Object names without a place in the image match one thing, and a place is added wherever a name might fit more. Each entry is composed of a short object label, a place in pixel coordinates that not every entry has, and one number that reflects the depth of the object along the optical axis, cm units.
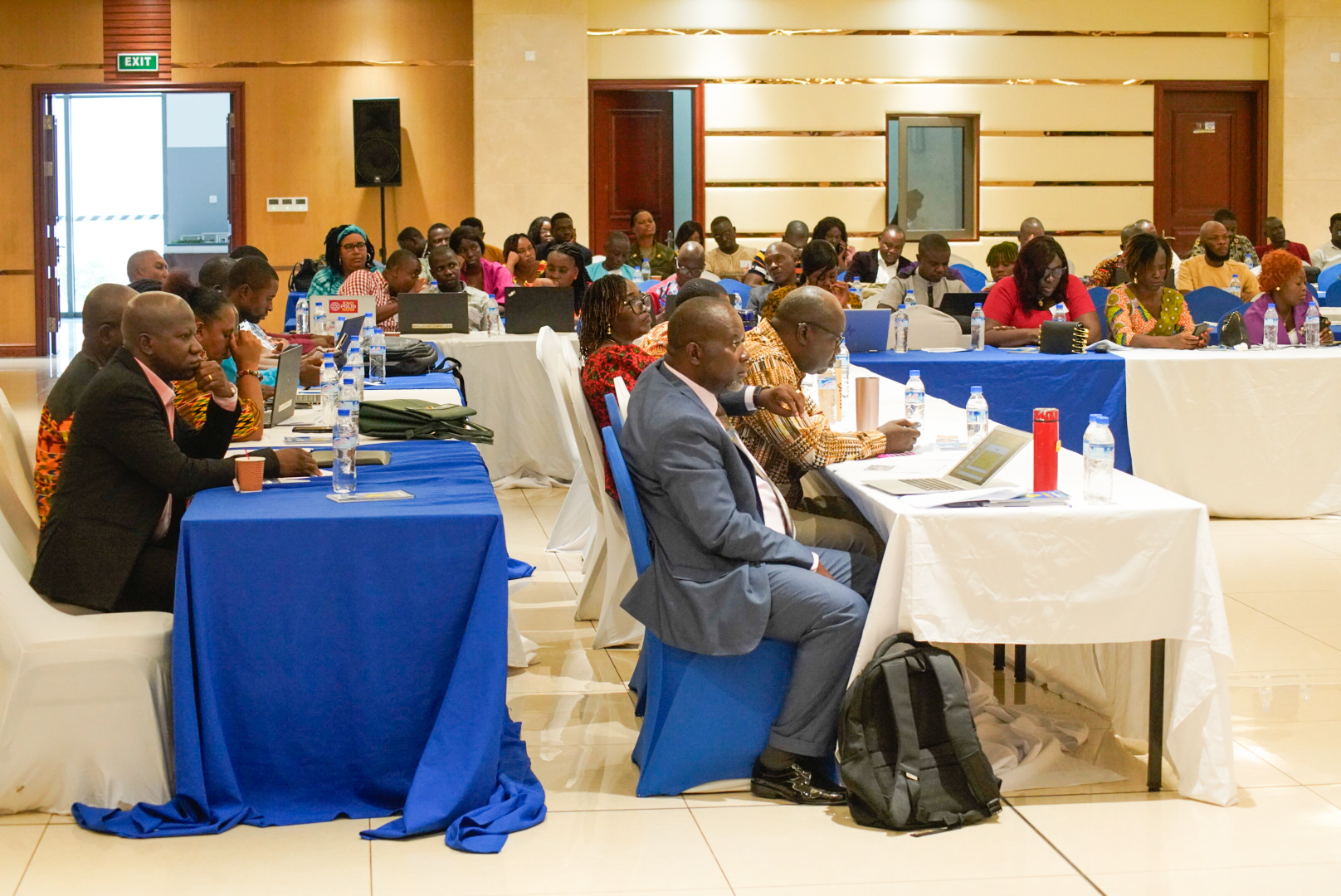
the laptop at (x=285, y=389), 423
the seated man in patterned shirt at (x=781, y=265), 782
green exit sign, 1241
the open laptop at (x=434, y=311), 732
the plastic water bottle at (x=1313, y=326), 640
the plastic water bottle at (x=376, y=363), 541
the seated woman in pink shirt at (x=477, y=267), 910
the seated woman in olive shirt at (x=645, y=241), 1104
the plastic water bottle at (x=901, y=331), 641
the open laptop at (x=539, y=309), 737
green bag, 401
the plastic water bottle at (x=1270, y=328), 635
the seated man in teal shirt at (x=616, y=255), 1029
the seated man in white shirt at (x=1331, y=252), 1162
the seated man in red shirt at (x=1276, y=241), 1164
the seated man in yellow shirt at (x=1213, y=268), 941
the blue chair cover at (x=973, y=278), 1006
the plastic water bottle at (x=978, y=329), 639
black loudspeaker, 1221
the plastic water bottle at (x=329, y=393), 430
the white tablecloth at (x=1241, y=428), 607
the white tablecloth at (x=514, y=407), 699
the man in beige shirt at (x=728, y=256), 1109
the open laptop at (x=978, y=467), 324
